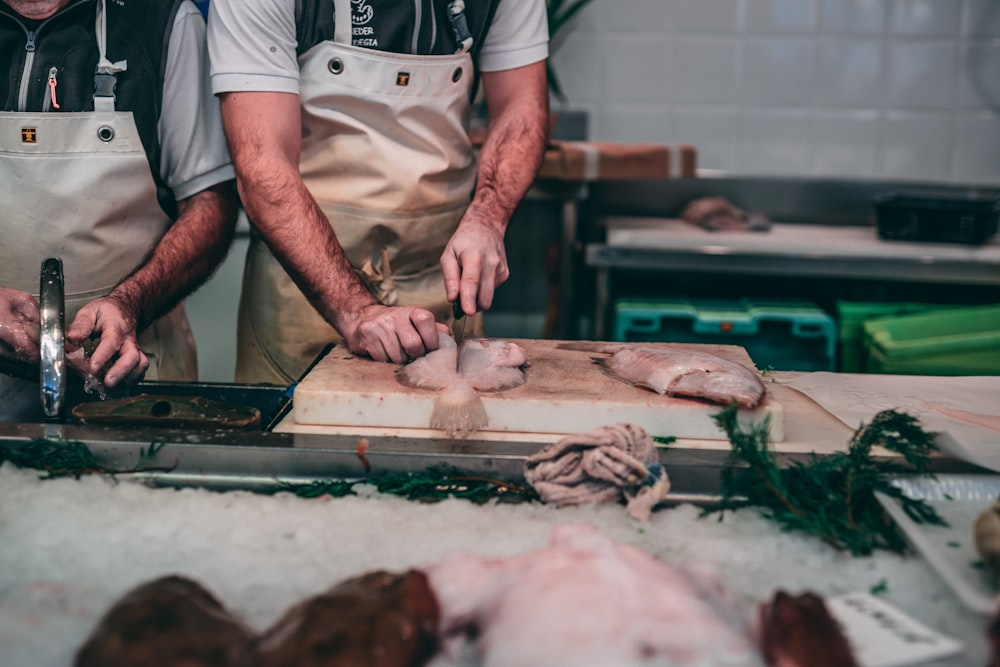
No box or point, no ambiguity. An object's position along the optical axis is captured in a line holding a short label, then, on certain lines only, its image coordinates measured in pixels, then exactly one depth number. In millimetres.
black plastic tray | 3574
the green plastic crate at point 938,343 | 3170
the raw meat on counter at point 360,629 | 924
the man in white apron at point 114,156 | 2207
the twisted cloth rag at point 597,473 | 1371
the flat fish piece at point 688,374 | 1674
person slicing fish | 2188
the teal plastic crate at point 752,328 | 3373
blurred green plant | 4168
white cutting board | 1662
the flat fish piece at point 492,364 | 1773
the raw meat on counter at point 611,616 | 938
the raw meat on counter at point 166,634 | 930
